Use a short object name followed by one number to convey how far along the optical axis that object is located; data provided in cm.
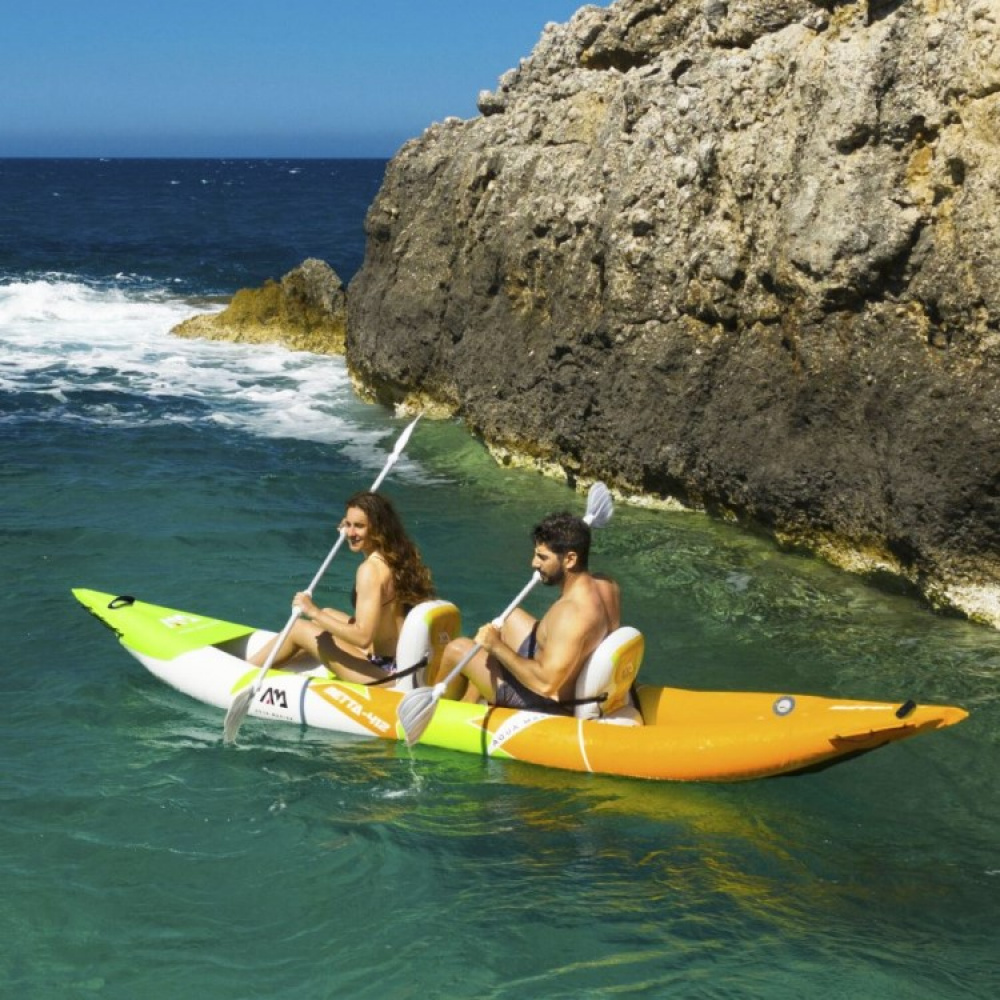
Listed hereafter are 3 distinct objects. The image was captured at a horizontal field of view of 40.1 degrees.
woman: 805
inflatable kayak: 728
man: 752
